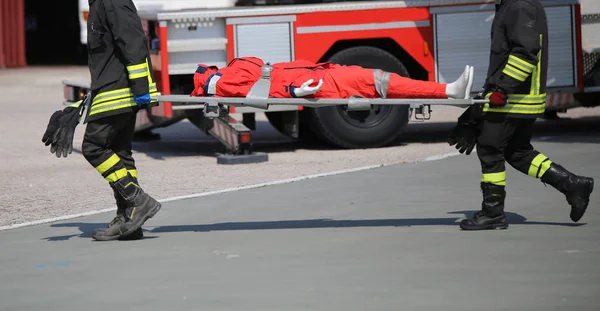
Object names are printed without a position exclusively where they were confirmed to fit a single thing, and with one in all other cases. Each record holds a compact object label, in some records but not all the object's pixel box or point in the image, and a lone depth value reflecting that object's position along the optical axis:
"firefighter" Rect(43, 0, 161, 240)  15.68
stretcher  16.22
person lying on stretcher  16.73
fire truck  27.30
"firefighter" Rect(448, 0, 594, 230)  15.69
